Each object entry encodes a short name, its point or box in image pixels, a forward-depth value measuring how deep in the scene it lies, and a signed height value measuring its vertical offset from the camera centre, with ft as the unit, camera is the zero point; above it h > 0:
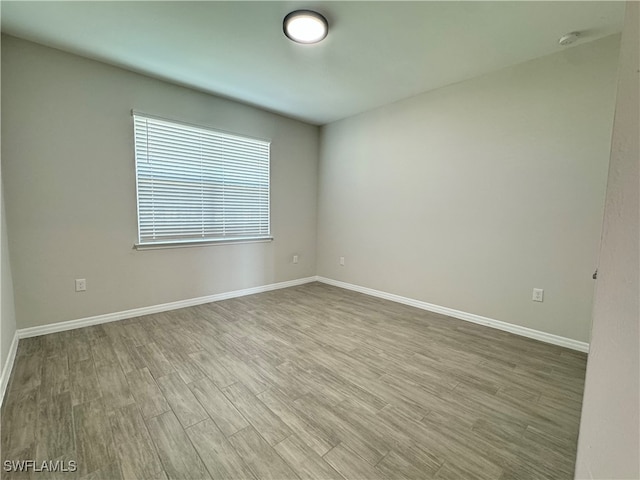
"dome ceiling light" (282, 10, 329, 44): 6.28 +4.62
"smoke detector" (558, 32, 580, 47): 6.81 +4.70
